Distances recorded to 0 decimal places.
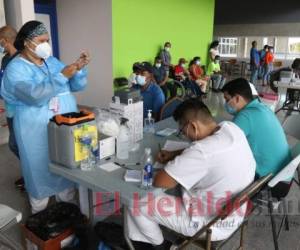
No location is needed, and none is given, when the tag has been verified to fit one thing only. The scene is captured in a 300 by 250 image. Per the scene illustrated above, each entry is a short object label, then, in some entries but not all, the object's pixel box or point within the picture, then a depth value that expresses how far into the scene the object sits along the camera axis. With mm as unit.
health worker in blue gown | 1674
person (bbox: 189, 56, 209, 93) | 6992
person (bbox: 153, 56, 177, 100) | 6125
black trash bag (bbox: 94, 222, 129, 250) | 1530
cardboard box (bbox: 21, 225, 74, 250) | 1525
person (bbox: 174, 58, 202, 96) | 6922
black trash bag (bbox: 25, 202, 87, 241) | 1568
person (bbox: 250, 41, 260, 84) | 9633
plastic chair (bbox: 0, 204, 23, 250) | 1400
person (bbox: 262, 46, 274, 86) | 9805
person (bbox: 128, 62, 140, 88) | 2836
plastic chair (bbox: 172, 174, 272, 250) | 1159
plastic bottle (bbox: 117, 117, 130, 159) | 1612
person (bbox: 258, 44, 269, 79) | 9844
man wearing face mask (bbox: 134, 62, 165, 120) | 2724
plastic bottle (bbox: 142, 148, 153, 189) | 1273
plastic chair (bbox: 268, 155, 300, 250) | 1619
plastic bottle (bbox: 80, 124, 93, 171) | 1433
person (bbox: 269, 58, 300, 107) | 5258
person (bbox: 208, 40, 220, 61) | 8315
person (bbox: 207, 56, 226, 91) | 8211
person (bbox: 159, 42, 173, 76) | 6561
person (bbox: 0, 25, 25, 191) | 2367
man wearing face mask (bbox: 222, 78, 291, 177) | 1681
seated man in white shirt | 1198
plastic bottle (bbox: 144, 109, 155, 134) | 2061
